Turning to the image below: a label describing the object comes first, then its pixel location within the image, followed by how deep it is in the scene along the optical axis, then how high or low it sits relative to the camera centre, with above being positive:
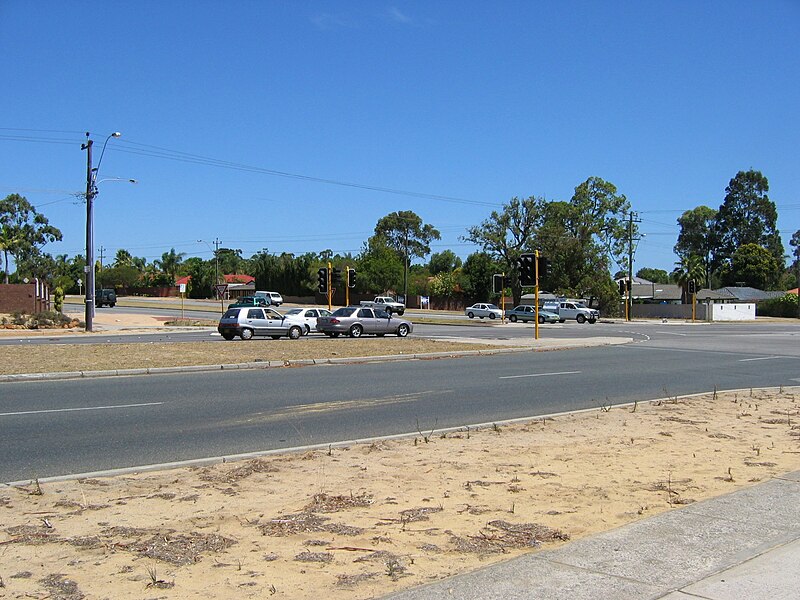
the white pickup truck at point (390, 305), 66.81 -0.58
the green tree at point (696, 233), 131.12 +12.54
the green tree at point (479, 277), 90.88 +2.78
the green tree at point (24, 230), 83.88 +7.20
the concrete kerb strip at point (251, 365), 16.48 -1.76
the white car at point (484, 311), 65.34 -0.90
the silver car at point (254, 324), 32.62 -1.17
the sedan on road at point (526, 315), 58.31 -1.04
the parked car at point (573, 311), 61.72 -0.78
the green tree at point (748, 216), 120.56 +14.04
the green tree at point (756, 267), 112.31 +5.47
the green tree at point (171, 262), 131.88 +5.85
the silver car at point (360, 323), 35.03 -1.13
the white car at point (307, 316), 38.09 -0.90
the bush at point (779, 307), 80.75 -0.24
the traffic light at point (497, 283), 45.66 +1.05
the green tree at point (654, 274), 171.62 +6.62
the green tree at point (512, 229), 82.19 +7.73
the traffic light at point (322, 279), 42.88 +1.06
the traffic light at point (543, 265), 33.97 +1.60
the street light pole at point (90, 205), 36.88 +4.31
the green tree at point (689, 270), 93.56 +4.16
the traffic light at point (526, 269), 33.22 +1.39
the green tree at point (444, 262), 144.12 +7.11
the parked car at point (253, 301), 65.30 -0.38
